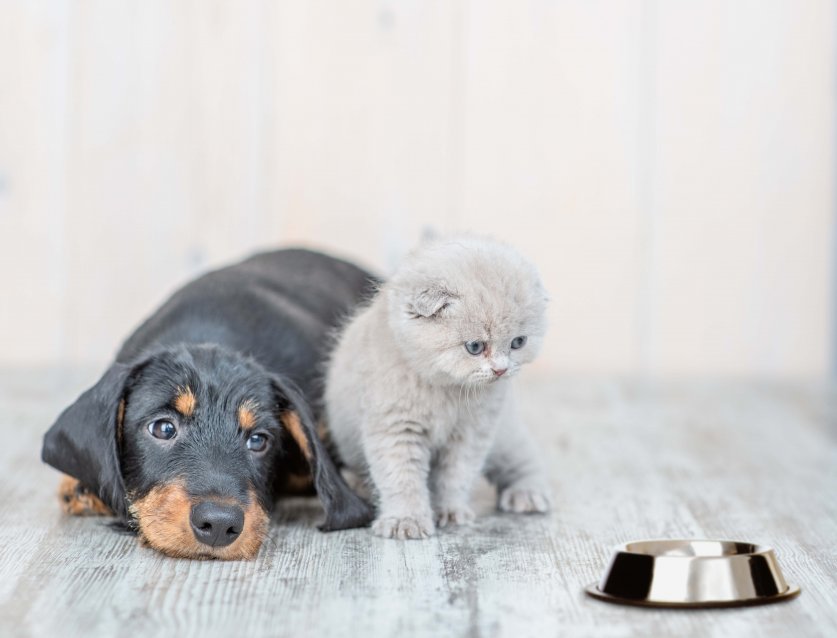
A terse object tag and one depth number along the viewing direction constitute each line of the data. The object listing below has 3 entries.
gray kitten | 2.79
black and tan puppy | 2.72
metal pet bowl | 2.38
